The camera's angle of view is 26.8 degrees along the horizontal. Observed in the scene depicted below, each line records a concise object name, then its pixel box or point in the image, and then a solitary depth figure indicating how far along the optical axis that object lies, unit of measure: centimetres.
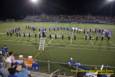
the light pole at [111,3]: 4797
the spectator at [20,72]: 697
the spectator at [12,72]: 691
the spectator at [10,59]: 1021
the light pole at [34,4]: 5121
